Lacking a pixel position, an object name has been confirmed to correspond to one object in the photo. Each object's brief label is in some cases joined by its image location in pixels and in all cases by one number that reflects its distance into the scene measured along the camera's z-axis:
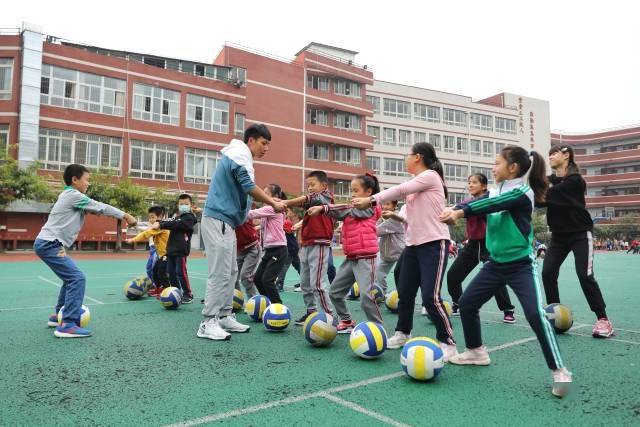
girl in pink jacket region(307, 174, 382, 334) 5.09
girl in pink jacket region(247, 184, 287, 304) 6.62
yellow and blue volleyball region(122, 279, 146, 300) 8.22
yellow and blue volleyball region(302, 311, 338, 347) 4.68
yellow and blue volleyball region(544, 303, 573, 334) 5.40
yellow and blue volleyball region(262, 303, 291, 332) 5.43
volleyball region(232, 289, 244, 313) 6.94
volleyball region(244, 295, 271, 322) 6.13
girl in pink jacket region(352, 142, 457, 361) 4.33
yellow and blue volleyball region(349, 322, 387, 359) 4.20
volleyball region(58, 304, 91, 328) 5.41
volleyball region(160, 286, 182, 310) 7.04
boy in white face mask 8.05
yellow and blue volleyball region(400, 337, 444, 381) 3.55
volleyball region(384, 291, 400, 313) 7.12
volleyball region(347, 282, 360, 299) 8.55
